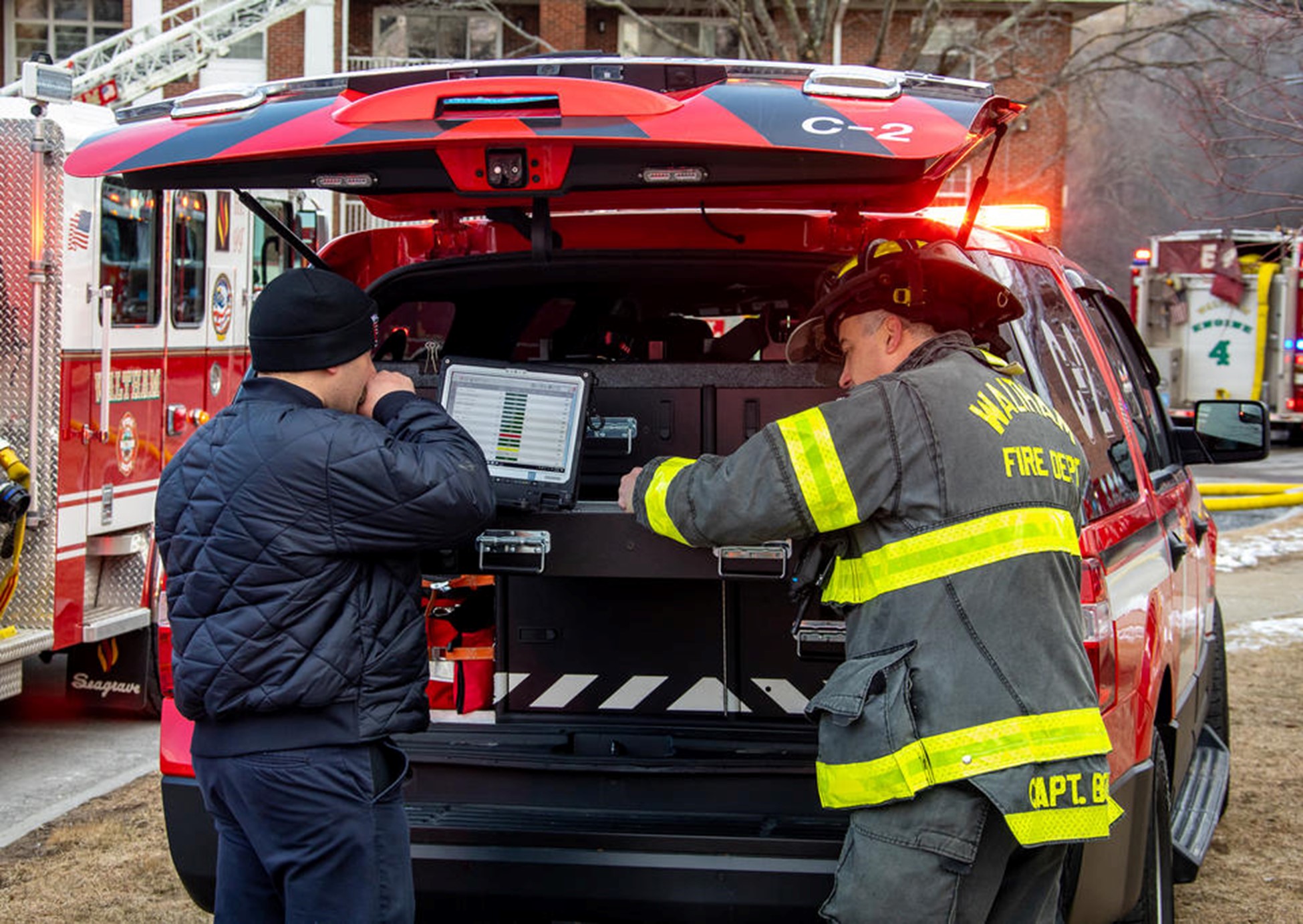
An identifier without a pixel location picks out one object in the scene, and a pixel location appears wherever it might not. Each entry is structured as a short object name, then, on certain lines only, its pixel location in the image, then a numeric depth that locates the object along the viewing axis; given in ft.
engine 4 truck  68.33
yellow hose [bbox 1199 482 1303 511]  43.45
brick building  85.76
